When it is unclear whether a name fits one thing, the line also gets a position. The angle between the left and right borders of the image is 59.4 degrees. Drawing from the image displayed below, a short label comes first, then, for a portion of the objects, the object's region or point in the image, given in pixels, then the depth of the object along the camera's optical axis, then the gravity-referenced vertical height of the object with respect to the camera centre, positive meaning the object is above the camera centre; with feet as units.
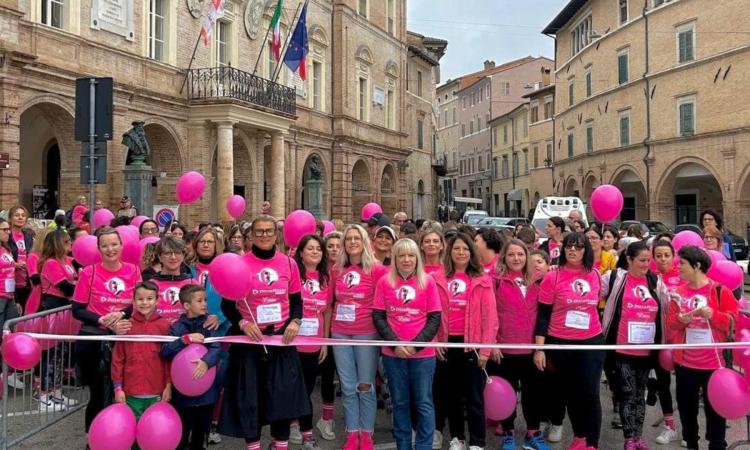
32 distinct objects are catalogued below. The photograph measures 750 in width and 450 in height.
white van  80.89 +3.34
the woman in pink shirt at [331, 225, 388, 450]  18.17 -2.75
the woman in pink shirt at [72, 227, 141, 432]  17.67 -1.96
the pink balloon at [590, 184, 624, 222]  33.60 +1.58
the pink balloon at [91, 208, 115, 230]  33.30 +0.81
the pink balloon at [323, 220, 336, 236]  30.20 +0.35
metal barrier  18.86 -4.95
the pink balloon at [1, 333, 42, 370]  16.28 -2.89
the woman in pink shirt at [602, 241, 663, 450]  18.28 -2.70
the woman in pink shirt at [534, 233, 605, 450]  17.57 -2.60
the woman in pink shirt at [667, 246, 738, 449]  16.98 -2.48
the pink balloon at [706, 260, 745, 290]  19.97 -1.25
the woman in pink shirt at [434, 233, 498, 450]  17.85 -2.78
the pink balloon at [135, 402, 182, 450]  15.44 -4.61
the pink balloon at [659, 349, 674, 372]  18.22 -3.54
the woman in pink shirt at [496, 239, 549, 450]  18.90 -2.59
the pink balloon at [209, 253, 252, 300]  15.52 -0.98
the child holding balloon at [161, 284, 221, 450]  15.98 -3.08
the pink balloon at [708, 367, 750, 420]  15.96 -3.94
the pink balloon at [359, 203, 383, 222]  43.39 +1.56
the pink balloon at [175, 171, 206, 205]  36.01 +2.58
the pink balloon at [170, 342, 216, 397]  15.72 -3.33
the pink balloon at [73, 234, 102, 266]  21.84 -0.57
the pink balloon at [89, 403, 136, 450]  15.28 -4.59
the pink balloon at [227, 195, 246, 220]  42.73 +1.86
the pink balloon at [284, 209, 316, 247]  25.32 +0.29
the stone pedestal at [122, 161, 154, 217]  52.65 +4.08
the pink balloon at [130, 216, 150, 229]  30.38 +0.61
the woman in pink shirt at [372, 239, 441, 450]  17.01 -2.52
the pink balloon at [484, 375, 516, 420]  18.22 -4.61
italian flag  68.30 +21.61
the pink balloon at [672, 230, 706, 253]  24.61 -0.27
